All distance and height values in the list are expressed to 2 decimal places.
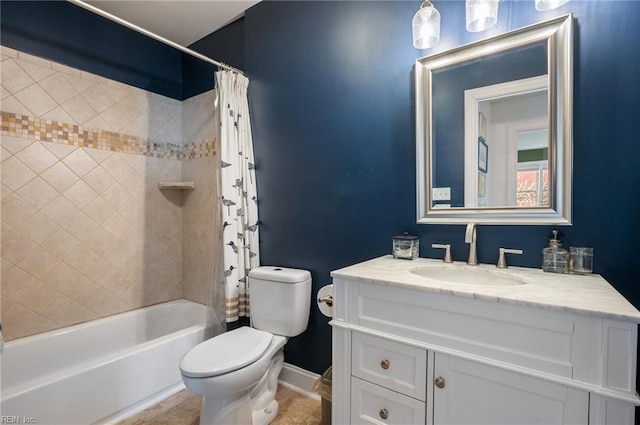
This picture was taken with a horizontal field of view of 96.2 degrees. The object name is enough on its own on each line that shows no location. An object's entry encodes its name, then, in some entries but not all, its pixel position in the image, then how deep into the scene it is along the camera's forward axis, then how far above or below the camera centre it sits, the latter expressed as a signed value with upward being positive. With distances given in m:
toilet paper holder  1.67 -0.56
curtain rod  1.43 +0.99
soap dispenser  1.12 -0.21
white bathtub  1.37 -0.96
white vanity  0.76 -0.45
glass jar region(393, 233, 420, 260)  1.42 -0.21
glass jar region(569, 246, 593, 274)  1.10 -0.22
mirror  1.15 +0.34
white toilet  1.31 -0.74
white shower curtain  1.91 +0.08
